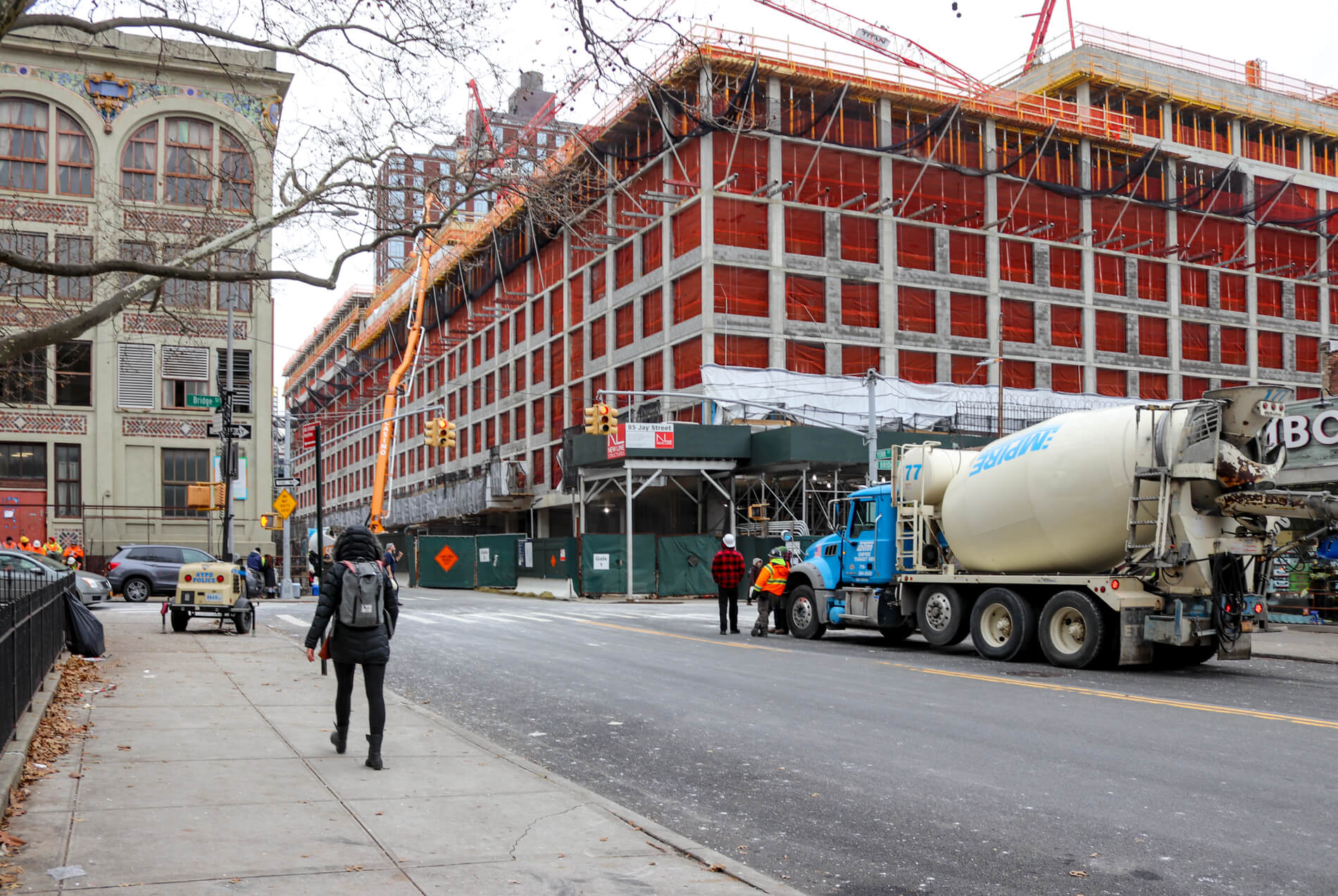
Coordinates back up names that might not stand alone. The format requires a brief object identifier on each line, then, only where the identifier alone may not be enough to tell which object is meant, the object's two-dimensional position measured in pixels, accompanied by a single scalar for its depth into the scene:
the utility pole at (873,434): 33.06
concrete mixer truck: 16.05
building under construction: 54.69
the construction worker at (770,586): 23.58
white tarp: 50.31
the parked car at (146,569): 36.16
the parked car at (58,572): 22.20
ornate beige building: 45.94
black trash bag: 16.77
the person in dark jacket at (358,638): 9.21
